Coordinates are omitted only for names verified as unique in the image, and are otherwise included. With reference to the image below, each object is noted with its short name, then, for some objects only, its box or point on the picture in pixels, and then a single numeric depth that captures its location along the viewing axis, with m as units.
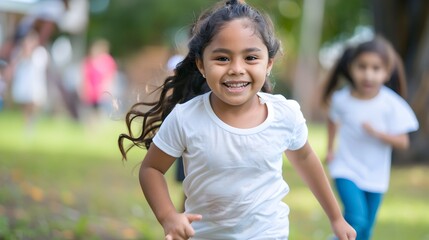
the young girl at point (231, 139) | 3.73
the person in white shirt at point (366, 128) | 6.18
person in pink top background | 21.81
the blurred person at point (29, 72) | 14.55
